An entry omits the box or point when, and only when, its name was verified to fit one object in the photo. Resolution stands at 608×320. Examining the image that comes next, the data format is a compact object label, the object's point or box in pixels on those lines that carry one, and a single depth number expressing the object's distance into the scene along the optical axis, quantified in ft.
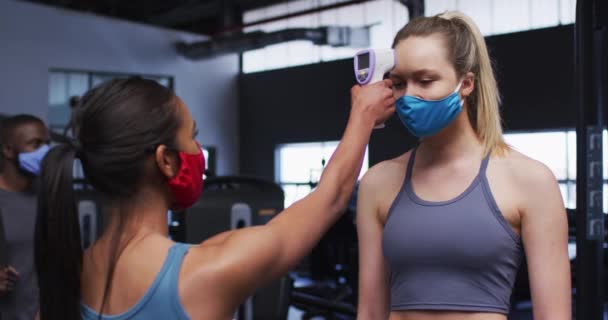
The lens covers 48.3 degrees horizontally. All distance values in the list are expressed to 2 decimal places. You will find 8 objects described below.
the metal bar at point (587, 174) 5.68
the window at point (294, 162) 34.06
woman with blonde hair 4.43
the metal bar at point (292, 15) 33.57
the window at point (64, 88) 31.55
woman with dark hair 3.31
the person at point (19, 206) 8.01
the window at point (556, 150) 25.04
